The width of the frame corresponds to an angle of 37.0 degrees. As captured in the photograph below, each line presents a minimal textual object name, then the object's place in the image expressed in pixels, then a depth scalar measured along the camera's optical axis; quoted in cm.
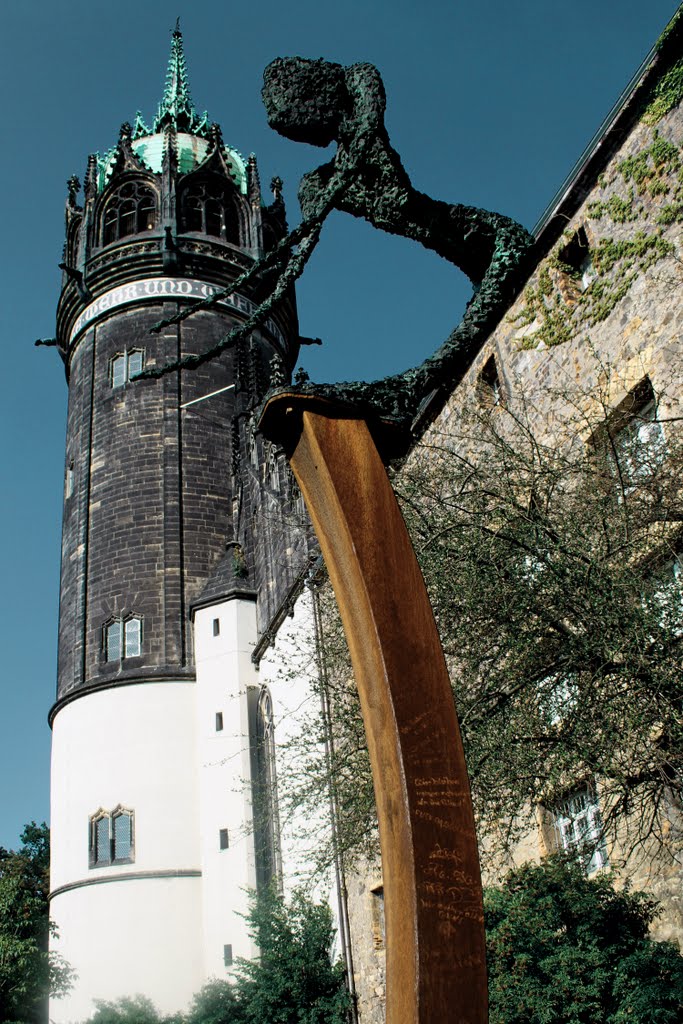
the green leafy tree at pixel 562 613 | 762
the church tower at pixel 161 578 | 2273
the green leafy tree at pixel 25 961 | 1898
